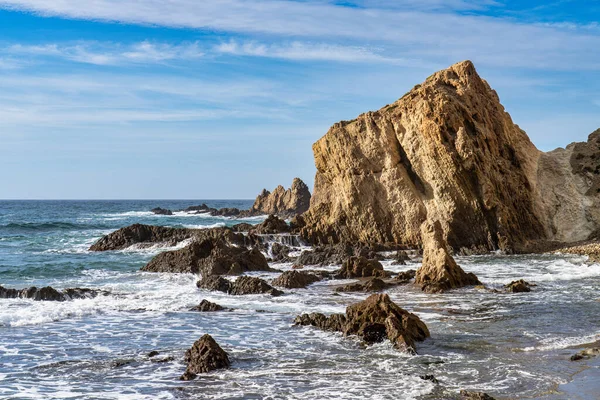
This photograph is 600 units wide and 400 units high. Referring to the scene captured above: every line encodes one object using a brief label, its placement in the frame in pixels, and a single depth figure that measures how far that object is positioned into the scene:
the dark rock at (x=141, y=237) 42.88
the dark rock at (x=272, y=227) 43.82
